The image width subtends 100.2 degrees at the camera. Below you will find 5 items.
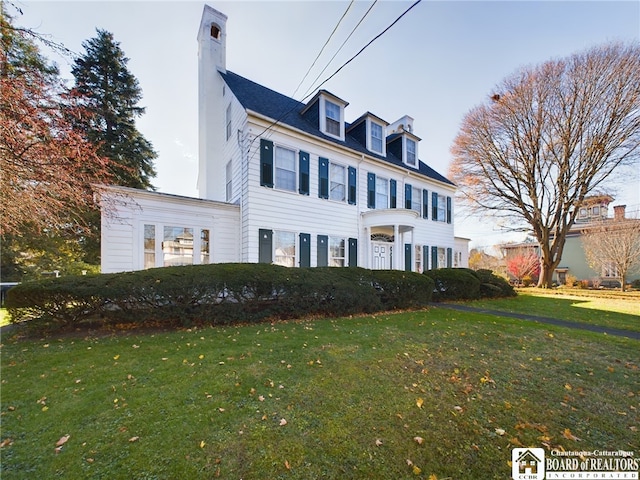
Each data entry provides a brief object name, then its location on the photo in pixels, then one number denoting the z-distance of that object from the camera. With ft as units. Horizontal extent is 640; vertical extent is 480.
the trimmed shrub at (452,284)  38.34
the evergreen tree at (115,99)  51.06
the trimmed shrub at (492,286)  43.11
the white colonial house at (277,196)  28.25
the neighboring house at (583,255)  77.46
